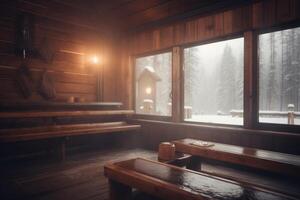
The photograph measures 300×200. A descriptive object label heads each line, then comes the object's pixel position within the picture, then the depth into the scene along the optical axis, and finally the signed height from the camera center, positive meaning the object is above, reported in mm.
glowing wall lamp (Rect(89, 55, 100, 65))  7141 +1323
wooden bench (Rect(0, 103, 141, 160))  4696 -607
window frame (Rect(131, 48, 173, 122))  6690 +456
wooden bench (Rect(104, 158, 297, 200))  1900 -783
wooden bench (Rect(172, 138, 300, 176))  2841 -778
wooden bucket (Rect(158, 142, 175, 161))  3312 -749
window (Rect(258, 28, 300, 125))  4676 +565
